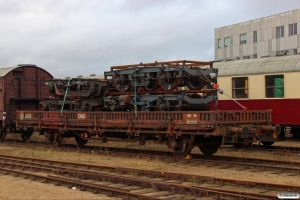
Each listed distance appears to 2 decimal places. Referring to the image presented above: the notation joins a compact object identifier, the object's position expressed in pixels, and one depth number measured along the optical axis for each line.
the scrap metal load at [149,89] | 13.10
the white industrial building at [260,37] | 49.69
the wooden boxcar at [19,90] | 20.33
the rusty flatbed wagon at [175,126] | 11.57
